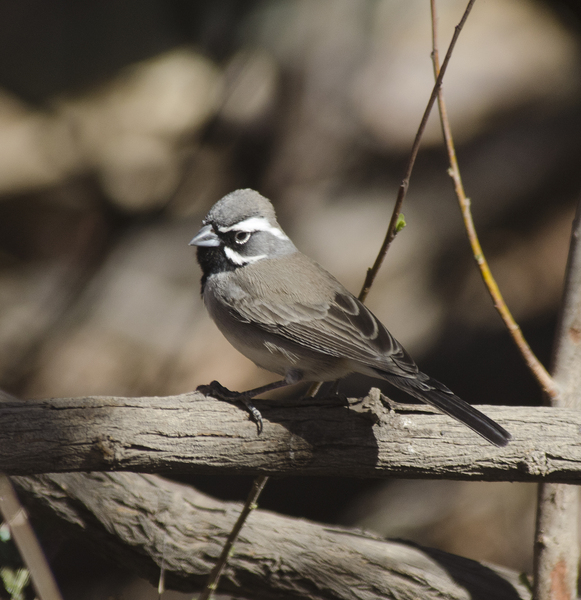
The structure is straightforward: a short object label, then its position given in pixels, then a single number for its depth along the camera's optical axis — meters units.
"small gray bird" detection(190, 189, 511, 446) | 7.30
